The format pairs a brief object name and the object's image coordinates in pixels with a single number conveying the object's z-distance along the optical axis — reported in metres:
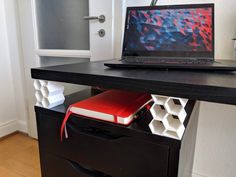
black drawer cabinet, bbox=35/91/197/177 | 0.47
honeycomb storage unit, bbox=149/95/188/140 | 0.44
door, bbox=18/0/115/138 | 1.08
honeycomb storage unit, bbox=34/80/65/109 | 0.62
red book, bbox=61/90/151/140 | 0.52
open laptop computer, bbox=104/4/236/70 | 0.67
